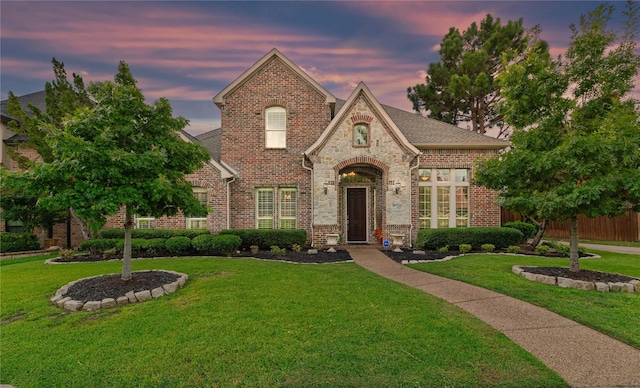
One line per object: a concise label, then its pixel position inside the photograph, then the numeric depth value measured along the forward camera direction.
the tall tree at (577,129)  5.79
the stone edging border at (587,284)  5.84
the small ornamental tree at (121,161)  5.25
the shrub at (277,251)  10.66
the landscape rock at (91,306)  5.01
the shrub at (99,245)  10.41
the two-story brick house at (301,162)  12.36
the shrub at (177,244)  10.04
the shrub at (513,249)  10.72
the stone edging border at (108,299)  5.02
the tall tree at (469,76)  20.17
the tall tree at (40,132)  11.01
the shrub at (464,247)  10.85
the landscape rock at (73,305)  4.97
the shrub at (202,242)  10.13
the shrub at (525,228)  12.99
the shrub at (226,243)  10.06
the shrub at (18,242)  11.29
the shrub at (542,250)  10.30
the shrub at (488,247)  10.94
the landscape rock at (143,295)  5.40
